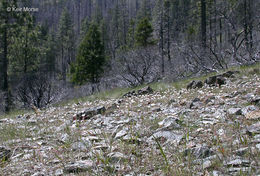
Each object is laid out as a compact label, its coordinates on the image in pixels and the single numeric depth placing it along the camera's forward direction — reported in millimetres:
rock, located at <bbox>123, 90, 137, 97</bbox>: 7031
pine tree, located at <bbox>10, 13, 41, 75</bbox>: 16719
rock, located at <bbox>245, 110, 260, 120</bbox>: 2422
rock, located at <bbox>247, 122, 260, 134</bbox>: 2027
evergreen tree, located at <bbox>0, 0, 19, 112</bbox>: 14930
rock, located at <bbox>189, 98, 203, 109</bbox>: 3725
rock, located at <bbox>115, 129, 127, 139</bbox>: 2537
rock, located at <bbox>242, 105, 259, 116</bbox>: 2710
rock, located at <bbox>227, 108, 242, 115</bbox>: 2760
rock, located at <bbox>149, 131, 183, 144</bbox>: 2193
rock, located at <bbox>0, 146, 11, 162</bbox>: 2267
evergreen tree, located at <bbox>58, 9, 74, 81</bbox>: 43397
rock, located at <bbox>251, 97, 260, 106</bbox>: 3120
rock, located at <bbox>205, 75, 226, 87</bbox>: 5645
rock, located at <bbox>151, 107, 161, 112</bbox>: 3963
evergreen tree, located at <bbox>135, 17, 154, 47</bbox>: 27062
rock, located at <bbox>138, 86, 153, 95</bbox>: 6840
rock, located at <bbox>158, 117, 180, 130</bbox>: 2590
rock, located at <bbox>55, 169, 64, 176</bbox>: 1785
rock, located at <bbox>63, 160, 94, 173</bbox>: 1795
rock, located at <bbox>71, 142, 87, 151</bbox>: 2273
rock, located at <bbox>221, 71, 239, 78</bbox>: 6020
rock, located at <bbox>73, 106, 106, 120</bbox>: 4224
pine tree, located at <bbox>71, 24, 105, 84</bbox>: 22797
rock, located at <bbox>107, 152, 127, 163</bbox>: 1892
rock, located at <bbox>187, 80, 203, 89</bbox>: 5973
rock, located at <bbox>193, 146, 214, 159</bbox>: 1777
